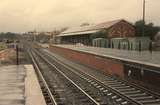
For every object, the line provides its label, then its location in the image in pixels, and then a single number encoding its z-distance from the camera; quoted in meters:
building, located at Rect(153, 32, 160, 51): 28.19
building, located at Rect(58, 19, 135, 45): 46.50
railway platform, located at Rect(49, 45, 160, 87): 9.43
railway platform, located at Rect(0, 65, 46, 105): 8.73
